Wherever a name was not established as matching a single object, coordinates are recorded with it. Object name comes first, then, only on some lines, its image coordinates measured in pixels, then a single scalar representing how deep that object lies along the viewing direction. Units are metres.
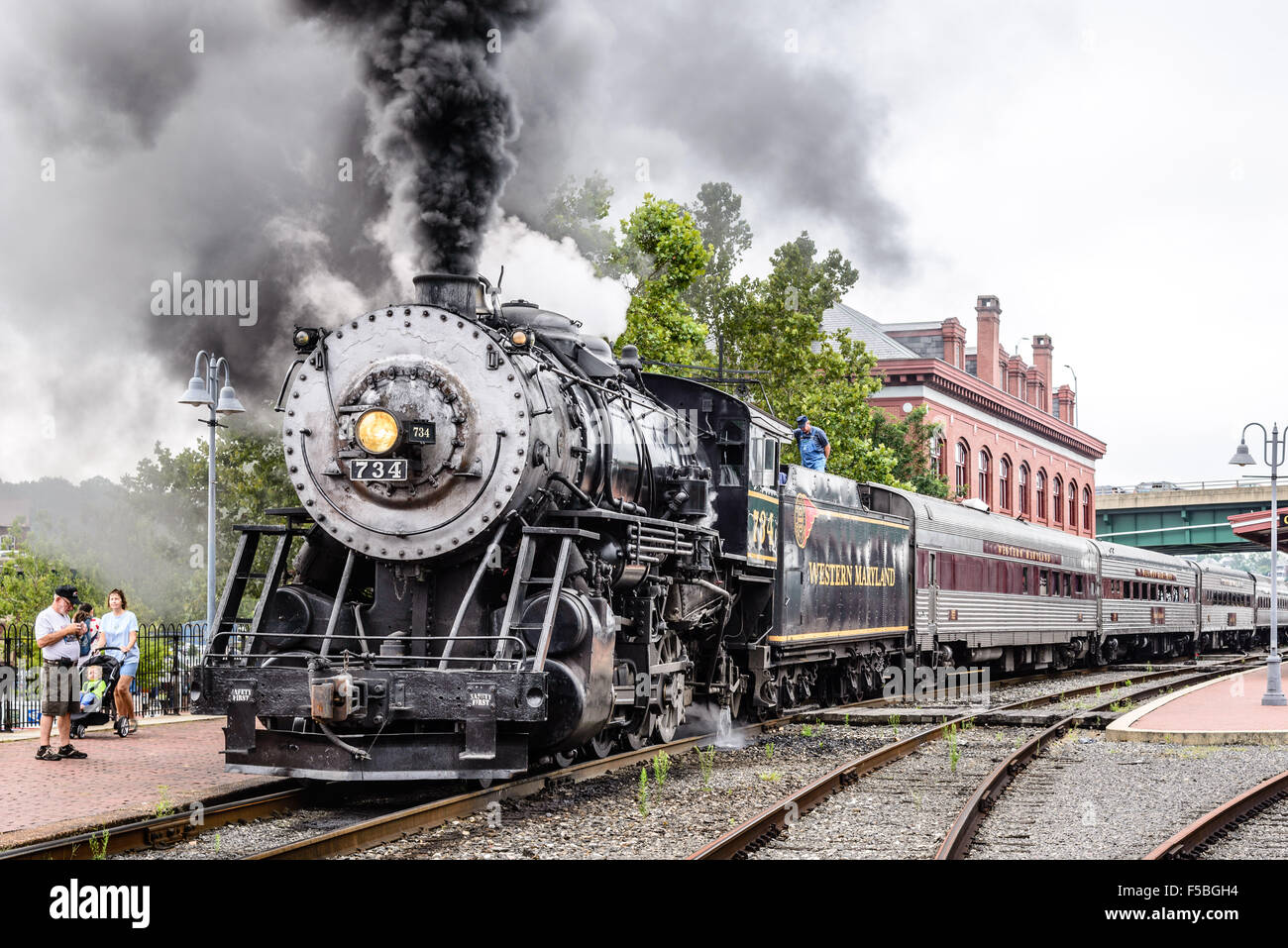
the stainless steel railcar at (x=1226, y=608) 39.66
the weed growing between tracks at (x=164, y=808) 7.98
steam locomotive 8.08
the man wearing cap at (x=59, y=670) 10.87
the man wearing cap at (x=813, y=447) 15.81
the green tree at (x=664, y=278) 21.25
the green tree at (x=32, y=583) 30.20
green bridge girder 58.44
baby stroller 12.07
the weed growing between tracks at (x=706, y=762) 9.66
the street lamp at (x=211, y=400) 14.12
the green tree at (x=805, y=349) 25.30
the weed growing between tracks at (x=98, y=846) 6.89
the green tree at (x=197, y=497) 21.89
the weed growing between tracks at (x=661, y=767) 9.40
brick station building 43.49
